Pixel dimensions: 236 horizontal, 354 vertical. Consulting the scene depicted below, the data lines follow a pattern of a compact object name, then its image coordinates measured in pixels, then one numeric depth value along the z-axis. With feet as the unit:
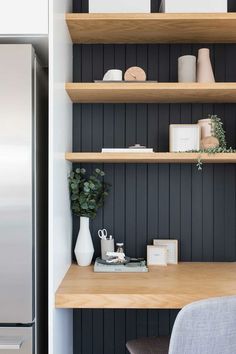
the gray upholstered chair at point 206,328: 3.96
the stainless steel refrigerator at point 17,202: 4.91
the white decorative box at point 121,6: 6.40
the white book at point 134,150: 6.16
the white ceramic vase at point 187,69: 6.65
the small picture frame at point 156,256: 6.79
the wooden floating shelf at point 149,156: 6.07
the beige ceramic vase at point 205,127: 6.59
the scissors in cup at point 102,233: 7.03
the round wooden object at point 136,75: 6.55
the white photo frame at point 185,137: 6.46
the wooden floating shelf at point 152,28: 6.08
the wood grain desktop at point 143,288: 5.03
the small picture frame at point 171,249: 6.94
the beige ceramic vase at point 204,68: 6.57
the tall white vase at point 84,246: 6.64
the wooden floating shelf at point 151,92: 6.09
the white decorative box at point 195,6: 6.30
